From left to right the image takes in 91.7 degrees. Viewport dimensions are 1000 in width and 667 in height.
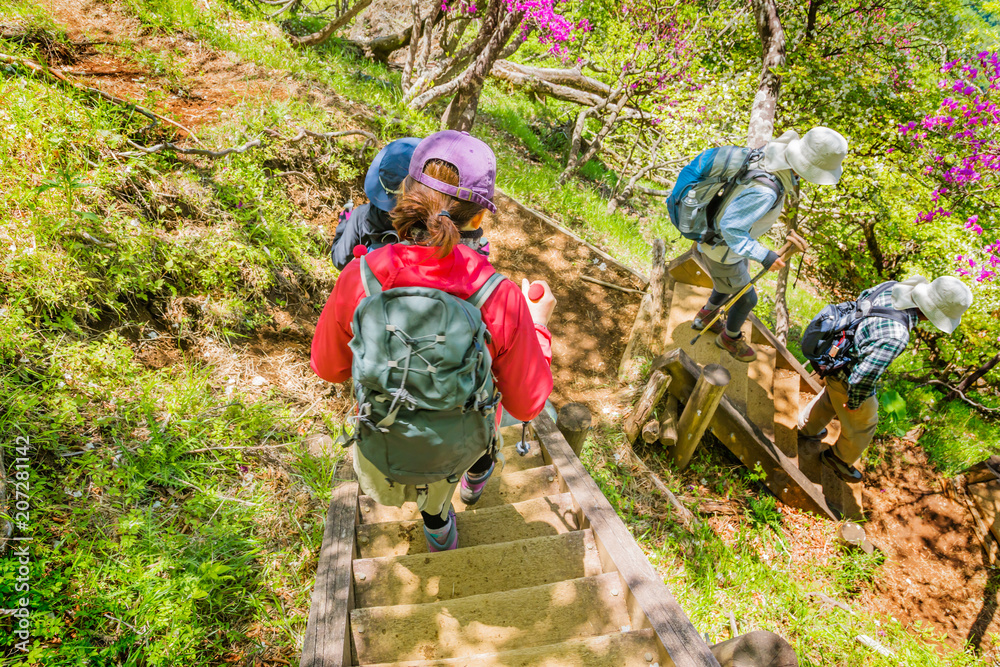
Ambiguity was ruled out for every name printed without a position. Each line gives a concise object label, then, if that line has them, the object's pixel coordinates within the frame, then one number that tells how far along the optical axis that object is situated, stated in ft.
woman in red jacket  5.47
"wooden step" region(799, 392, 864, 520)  16.26
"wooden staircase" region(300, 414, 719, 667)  6.97
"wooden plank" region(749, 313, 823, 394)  17.53
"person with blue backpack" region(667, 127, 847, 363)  11.44
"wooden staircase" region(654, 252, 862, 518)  15.51
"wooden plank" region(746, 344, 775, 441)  16.58
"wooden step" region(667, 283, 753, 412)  16.56
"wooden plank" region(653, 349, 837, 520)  15.26
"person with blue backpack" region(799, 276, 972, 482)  11.69
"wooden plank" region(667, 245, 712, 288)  17.67
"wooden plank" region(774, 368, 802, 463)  16.66
